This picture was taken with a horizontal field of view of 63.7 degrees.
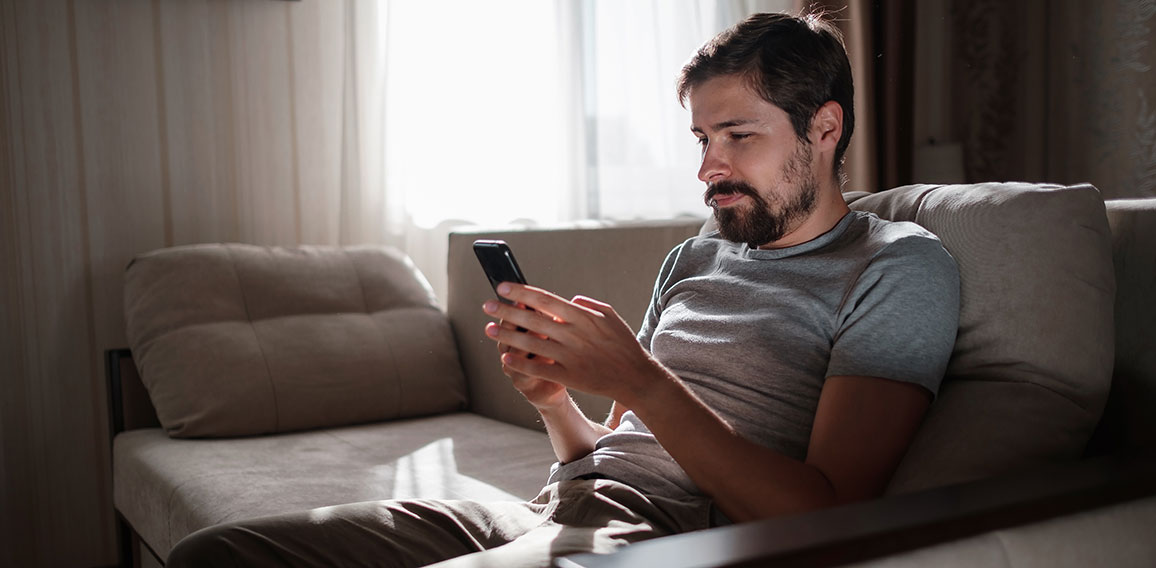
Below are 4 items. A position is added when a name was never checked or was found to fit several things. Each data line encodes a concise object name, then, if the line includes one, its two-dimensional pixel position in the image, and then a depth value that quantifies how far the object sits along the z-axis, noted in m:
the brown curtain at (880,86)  3.16
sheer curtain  2.88
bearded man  1.01
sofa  0.70
